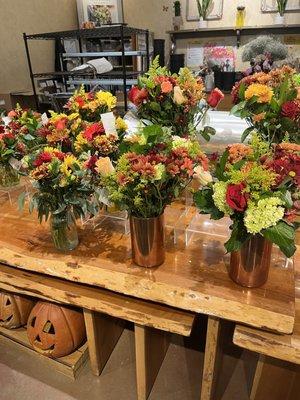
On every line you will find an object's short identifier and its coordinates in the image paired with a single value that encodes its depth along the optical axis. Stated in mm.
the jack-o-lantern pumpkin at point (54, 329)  1456
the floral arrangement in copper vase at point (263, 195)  813
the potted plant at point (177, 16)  3787
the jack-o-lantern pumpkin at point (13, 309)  1597
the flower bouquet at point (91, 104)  1396
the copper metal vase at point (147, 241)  1066
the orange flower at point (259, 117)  1303
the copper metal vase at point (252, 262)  965
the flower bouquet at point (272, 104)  1272
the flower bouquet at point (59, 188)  1047
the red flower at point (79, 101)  1393
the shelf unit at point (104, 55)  2613
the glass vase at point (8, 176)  1643
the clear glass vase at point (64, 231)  1192
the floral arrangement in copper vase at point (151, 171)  910
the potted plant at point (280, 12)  3354
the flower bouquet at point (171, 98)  1348
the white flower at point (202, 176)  950
